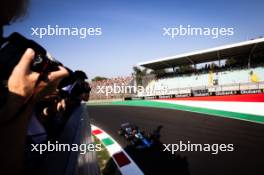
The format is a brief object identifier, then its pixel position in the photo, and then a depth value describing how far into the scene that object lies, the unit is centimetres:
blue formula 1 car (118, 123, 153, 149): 519
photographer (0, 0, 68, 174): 56
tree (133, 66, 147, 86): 4241
